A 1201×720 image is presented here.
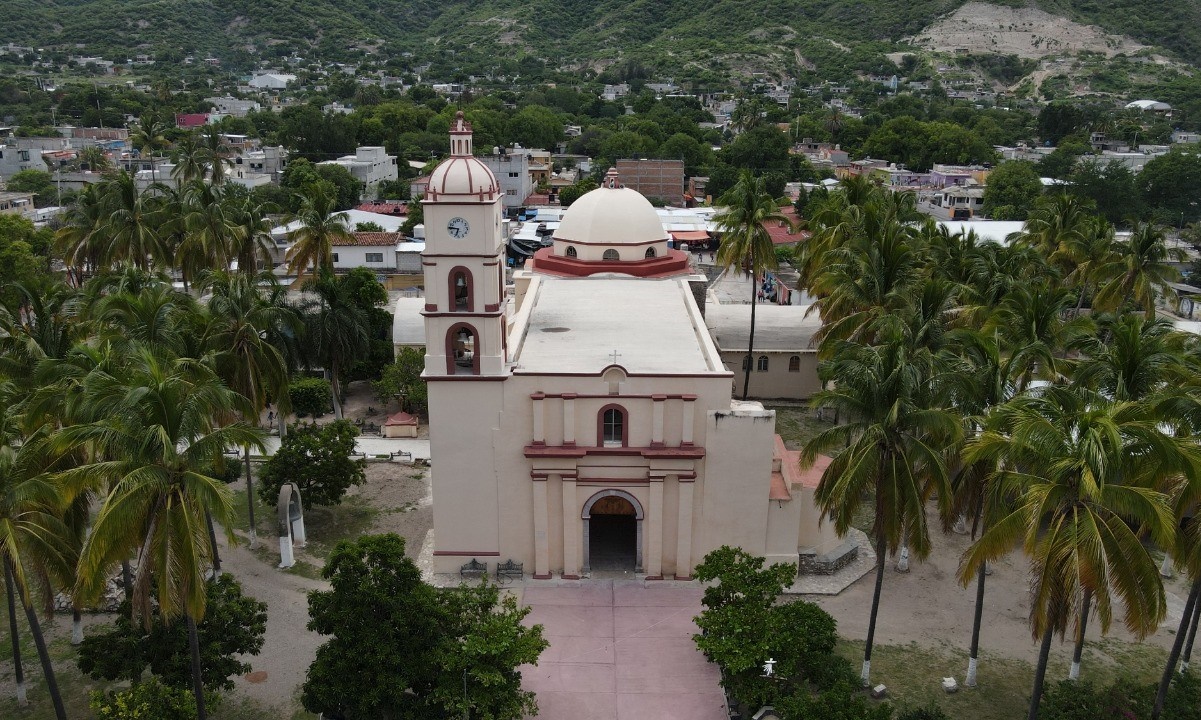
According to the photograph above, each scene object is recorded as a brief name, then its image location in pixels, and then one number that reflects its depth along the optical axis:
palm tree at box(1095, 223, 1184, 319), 40.38
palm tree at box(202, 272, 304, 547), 30.86
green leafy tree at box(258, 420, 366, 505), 32.78
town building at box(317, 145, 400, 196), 100.25
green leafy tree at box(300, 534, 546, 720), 21.11
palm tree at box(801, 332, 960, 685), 21.31
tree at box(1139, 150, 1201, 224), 93.06
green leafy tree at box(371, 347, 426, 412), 42.19
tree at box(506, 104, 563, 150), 133.00
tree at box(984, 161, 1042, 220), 91.10
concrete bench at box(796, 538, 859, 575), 30.23
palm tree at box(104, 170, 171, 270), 43.22
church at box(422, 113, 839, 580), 28.33
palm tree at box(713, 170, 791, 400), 41.28
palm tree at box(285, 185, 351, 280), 42.72
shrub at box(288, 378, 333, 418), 40.84
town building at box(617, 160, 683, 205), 105.31
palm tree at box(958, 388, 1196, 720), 16.98
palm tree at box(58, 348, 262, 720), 17.42
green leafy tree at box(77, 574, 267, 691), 21.52
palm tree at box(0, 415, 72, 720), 18.36
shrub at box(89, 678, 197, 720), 19.61
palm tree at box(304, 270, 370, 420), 40.84
